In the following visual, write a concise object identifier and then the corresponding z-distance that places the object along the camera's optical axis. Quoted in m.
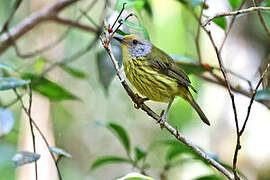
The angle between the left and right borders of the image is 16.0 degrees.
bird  5.26
